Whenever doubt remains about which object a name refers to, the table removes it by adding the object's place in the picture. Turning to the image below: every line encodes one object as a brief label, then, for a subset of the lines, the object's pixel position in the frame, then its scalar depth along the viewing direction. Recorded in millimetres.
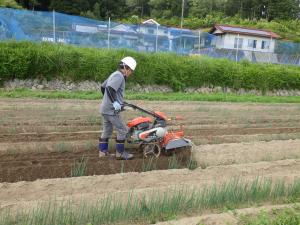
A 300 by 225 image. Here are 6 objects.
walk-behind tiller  8148
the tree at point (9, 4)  36659
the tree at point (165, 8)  66931
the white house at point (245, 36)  37062
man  7594
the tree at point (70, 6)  47656
